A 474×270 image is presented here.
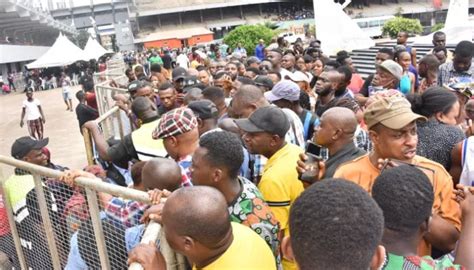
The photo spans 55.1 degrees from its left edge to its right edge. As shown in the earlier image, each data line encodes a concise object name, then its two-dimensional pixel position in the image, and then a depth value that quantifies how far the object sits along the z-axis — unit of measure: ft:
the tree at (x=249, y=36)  71.82
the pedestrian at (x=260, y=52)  50.88
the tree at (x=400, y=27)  70.44
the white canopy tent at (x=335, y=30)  55.16
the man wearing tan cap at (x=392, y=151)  8.02
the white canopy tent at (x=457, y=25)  50.19
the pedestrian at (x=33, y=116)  41.01
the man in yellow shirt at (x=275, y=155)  9.11
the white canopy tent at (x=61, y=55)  84.28
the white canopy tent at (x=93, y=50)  95.09
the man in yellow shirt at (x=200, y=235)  6.15
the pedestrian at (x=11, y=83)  109.50
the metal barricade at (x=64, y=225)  8.39
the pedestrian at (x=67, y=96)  62.64
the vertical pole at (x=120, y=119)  21.89
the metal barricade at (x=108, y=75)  38.15
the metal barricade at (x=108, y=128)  18.78
